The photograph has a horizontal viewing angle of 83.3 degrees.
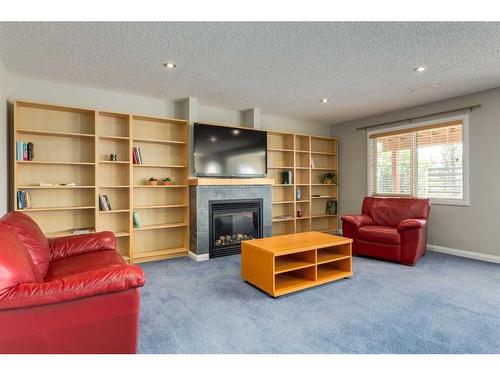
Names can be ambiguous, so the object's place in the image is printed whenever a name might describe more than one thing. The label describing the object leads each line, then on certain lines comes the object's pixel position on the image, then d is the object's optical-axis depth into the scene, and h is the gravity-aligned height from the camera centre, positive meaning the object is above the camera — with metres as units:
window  4.23 +0.41
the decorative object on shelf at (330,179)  6.02 +0.15
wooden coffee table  2.72 -0.80
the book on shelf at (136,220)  3.95 -0.47
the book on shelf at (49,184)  3.38 +0.04
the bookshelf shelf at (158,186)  4.00 +0.01
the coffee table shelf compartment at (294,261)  2.79 -0.80
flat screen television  4.24 +0.56
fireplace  4.23 -0.60
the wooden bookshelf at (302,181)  5.45 +0.10
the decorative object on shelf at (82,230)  3.58 -0.56
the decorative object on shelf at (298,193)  5.62 -0.14
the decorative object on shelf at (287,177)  5.39 +0.17
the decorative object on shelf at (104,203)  3.71 -0.22
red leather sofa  1.34 -0.62
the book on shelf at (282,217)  5.32 -0.59
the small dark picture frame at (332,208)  6.06 -0.48
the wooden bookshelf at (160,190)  4.12 -0.06
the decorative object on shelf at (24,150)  3.21 +0.43
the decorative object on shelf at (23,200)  3.23 -0.15
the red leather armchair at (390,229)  3.65 -0.61
